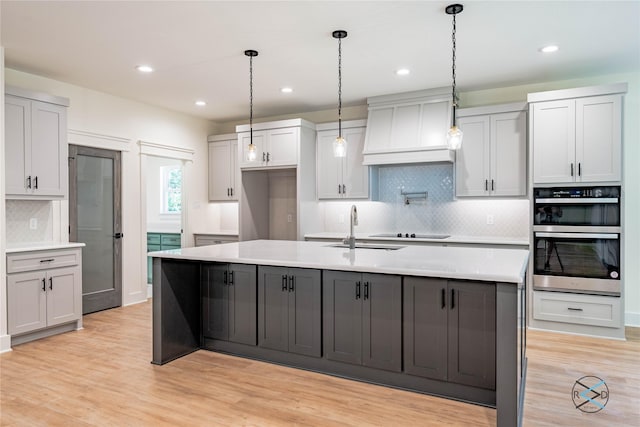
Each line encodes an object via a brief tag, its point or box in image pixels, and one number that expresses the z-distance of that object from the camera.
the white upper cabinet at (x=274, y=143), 5.75
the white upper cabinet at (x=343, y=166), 5.70
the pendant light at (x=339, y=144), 3.55
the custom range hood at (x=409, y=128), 5.00
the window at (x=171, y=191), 7.54
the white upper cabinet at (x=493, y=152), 4.75
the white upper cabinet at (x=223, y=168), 6.61
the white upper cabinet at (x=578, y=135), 4.14
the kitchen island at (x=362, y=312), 2.60
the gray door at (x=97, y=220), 5.03
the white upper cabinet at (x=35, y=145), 4.02
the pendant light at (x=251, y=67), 3.94
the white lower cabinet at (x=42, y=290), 3.88
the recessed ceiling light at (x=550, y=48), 3.79
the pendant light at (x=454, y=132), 3.04
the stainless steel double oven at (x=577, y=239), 4.14
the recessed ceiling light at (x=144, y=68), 4.34
